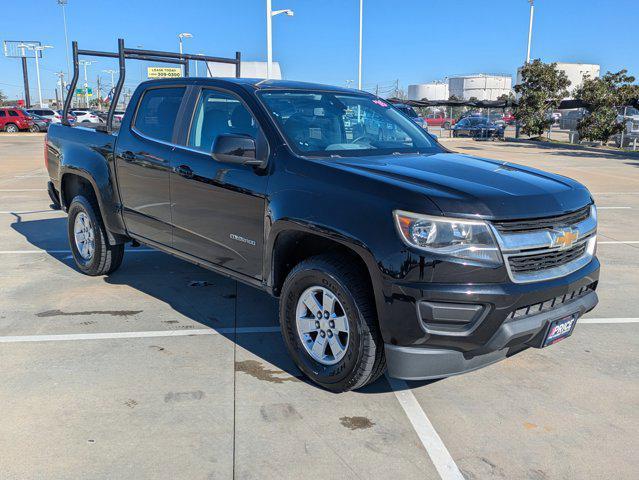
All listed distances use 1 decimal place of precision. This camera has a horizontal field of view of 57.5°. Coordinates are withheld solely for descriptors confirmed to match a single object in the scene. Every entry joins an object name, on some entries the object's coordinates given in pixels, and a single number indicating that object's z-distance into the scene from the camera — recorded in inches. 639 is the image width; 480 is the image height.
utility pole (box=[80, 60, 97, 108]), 2982.8
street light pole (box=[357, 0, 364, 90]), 1453.9
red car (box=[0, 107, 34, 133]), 1471.5
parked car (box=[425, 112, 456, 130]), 2029.7
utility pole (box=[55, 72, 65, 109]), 3510.6
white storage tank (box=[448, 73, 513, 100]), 4180.6
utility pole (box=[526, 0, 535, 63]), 1747.0
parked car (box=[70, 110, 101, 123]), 1487.0
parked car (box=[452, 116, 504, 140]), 1418.6
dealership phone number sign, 547.1
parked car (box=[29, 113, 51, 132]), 1524.4
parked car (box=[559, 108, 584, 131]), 1455.0
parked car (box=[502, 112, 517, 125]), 2323.8
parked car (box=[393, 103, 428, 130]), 977.1
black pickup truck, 117.2
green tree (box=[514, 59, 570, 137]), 1246.9
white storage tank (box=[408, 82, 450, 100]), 4128.9
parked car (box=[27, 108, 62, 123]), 1601.6
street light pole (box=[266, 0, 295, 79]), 820.0
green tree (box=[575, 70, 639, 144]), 1042.7
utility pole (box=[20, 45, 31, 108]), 2477.9
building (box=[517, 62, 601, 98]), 3867.6
